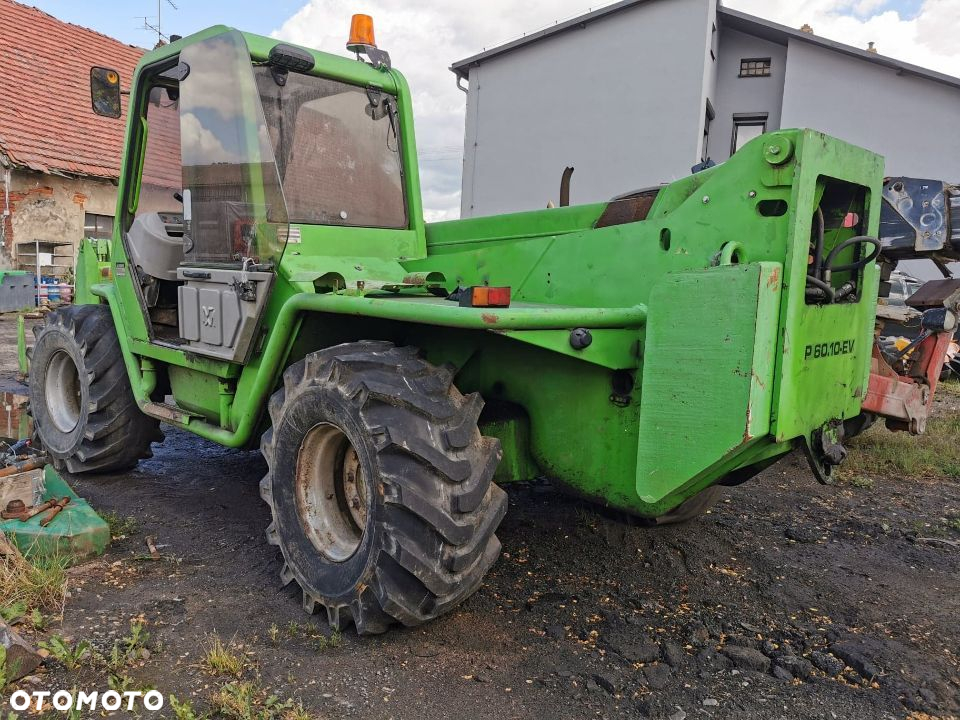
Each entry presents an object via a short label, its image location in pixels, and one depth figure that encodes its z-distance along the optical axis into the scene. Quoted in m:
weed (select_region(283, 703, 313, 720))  2.30
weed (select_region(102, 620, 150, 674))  2.59
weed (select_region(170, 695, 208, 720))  2.28
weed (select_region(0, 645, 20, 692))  2.44
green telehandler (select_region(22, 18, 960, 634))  2.53
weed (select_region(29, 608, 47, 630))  2.83
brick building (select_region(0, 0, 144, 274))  13.80
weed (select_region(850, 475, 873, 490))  5.04
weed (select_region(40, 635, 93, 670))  2.57
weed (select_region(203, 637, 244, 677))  2.56
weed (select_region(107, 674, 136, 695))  2.47
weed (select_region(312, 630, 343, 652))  2.76
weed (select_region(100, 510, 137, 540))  3.81
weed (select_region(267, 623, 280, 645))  2.80
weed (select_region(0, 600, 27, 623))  2.87
